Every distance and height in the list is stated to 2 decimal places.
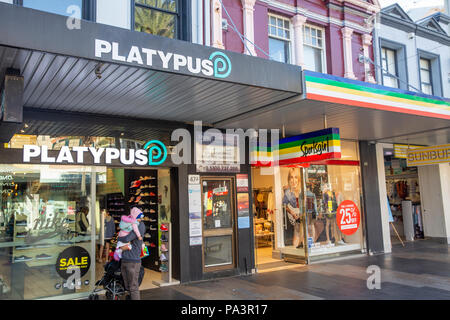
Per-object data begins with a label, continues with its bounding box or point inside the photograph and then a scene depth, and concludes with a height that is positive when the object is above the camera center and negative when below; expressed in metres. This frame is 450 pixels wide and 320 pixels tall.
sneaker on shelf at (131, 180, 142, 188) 10.98 +0.62
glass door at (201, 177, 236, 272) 9.42 -0.49
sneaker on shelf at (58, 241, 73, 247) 7.75 -0.69
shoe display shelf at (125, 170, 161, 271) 10.30 +0.03
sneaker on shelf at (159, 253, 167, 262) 8.99 -1.21
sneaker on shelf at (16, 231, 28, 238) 7.34 -0.46
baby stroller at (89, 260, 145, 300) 7.05 -1.36
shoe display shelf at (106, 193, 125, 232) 12.30 +0.02
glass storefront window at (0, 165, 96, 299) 7.25 -0.40
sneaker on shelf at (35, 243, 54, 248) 7.54 -0.70
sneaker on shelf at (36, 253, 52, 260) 7.52 -0.91
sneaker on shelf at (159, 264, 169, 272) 8.90 -1.43
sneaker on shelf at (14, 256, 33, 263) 7.28 -0.90
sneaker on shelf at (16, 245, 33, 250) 7.31 -0.70
